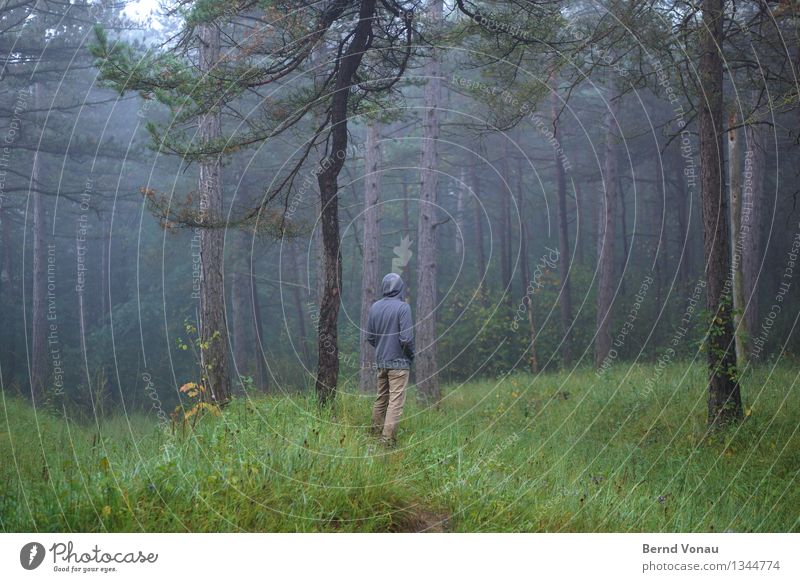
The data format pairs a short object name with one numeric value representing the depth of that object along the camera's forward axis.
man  8.23
